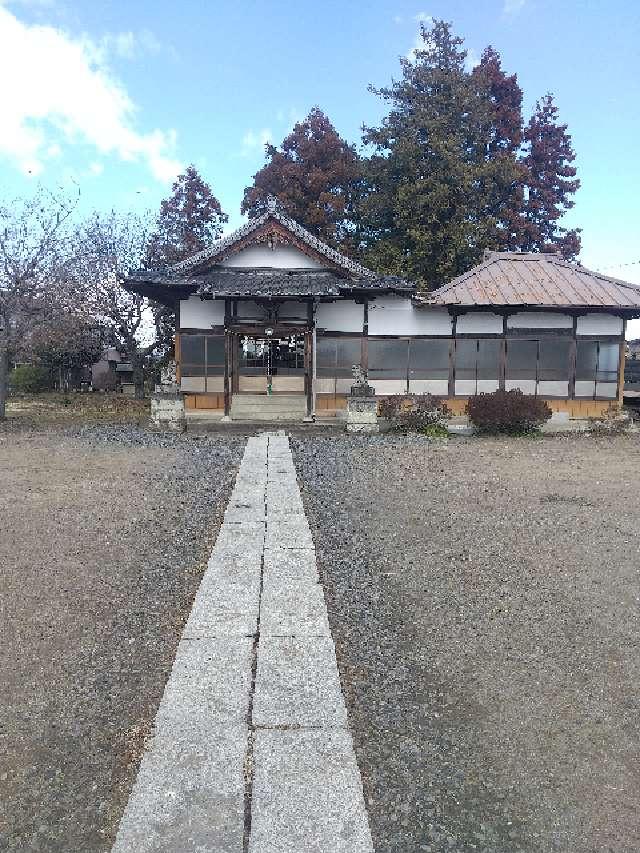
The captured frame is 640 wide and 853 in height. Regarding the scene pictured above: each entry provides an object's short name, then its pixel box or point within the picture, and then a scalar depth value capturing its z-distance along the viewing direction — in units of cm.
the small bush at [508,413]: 1434
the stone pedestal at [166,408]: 1461
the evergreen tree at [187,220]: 2691
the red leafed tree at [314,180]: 2645
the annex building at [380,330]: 1571
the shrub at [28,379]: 2561
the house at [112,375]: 2844
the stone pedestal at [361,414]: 1448
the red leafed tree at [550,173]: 2833
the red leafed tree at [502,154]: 2406
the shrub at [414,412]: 1462
